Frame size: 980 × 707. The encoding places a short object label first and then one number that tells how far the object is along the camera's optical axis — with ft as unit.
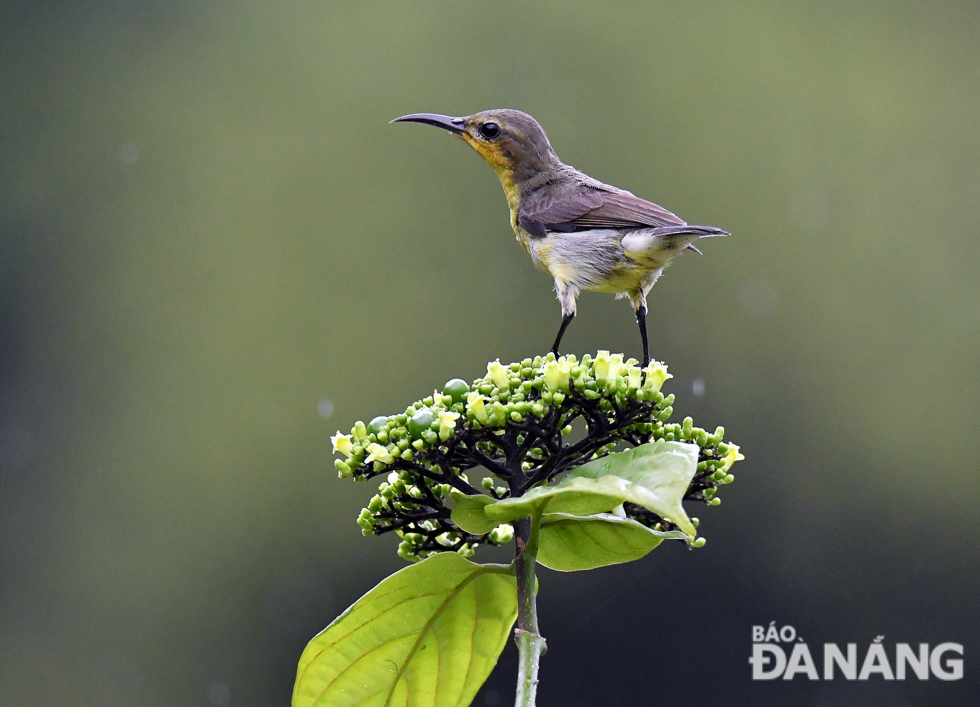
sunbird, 13.43
